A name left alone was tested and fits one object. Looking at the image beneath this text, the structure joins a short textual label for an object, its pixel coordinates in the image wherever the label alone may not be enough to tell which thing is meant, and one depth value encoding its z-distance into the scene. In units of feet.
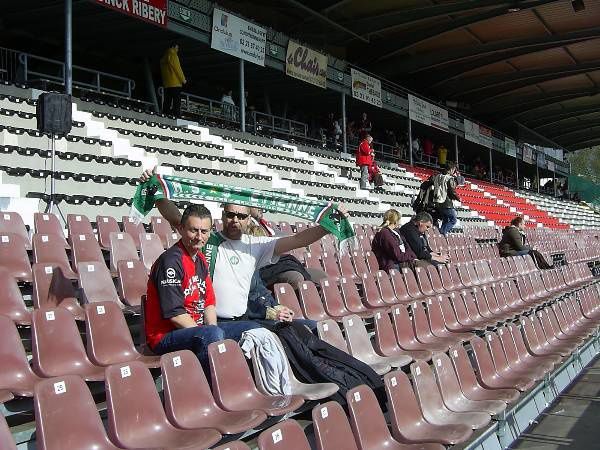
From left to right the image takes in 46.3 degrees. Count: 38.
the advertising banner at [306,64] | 51.66
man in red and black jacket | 11.53
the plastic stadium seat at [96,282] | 14.54
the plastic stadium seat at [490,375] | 15.58
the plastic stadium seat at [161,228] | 21.62
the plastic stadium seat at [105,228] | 19.79
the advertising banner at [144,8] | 35.86
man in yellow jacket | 40.55
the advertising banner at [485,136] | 90.48
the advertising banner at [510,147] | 99.86
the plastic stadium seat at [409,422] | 11.35
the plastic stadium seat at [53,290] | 13.74
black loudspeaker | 22.20
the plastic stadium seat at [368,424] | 10.01
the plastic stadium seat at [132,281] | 15.47
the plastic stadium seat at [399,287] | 22.48
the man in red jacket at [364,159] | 44.16
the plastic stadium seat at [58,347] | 10.94
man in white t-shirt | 13.47
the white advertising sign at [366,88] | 60.91
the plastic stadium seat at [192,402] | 9.98
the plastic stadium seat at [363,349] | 15.16
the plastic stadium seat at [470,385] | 14.55
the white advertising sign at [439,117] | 76.48
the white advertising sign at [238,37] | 43.70
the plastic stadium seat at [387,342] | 16.26
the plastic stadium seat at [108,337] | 11.87
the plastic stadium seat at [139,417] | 9.15
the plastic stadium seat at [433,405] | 12.53
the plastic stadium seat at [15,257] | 15.72
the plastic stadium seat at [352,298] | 19.57
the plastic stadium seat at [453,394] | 13.48
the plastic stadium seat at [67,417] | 8.16
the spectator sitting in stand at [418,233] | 26.07
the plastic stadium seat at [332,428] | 8.86
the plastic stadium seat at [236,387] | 10.92
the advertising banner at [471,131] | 85.66
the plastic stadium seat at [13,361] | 10.39
